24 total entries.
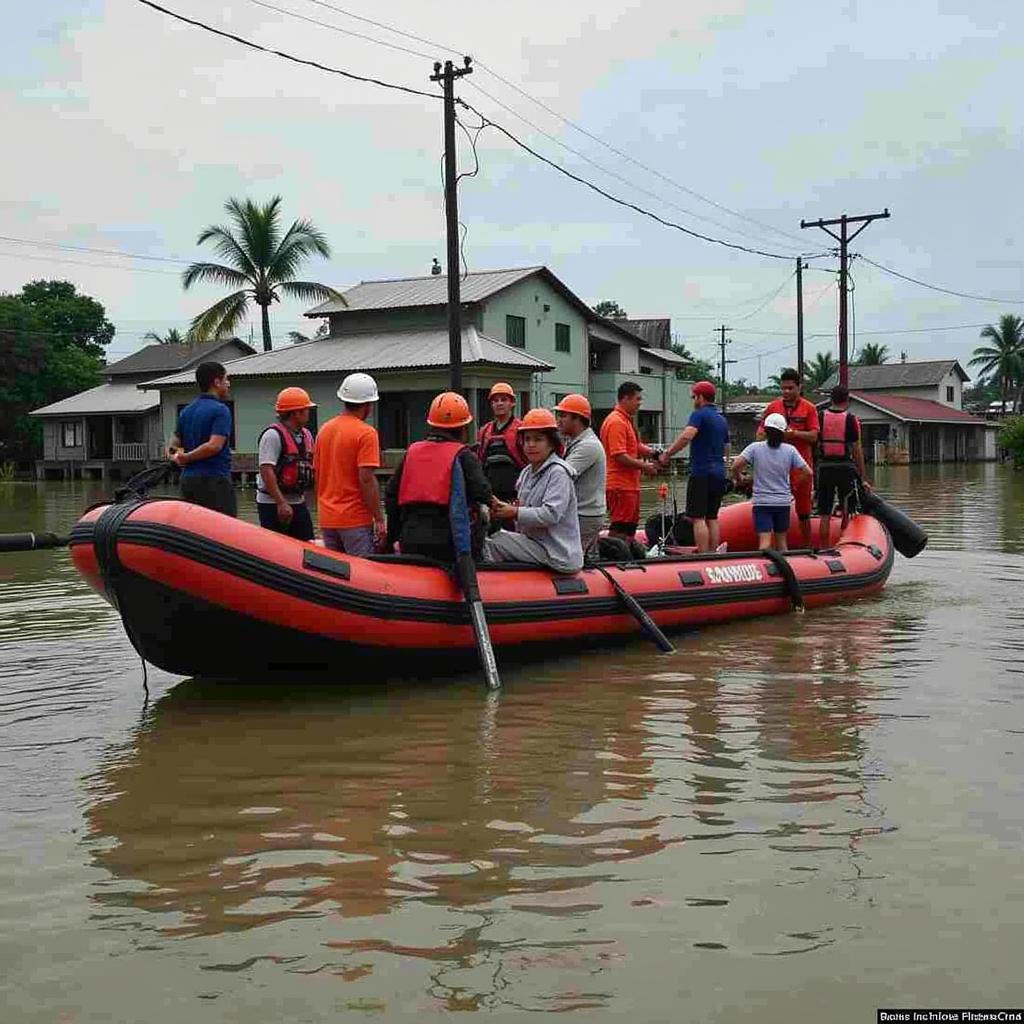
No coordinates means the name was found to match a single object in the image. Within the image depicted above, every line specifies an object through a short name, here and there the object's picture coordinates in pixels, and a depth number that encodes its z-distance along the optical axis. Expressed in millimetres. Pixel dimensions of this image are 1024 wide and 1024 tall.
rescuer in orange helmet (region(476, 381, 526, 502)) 8461
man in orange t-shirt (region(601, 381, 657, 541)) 9477
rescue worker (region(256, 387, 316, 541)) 7840
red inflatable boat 6445
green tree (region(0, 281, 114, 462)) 49281
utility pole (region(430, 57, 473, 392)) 18969
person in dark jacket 7242
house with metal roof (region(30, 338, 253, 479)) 44312
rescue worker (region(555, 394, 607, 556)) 8305
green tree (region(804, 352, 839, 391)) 78688
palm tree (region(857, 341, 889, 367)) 89312
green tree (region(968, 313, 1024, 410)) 80125
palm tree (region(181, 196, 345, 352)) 37656
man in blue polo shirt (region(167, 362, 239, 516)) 7613
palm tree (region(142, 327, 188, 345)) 65562
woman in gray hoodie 7750
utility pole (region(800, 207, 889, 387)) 34406
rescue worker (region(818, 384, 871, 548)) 11609
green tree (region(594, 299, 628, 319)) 79562
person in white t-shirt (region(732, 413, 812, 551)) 10656
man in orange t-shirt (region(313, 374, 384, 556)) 7430
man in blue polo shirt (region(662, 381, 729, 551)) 10047
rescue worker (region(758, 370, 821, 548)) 11094
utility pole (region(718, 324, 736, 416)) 74438
